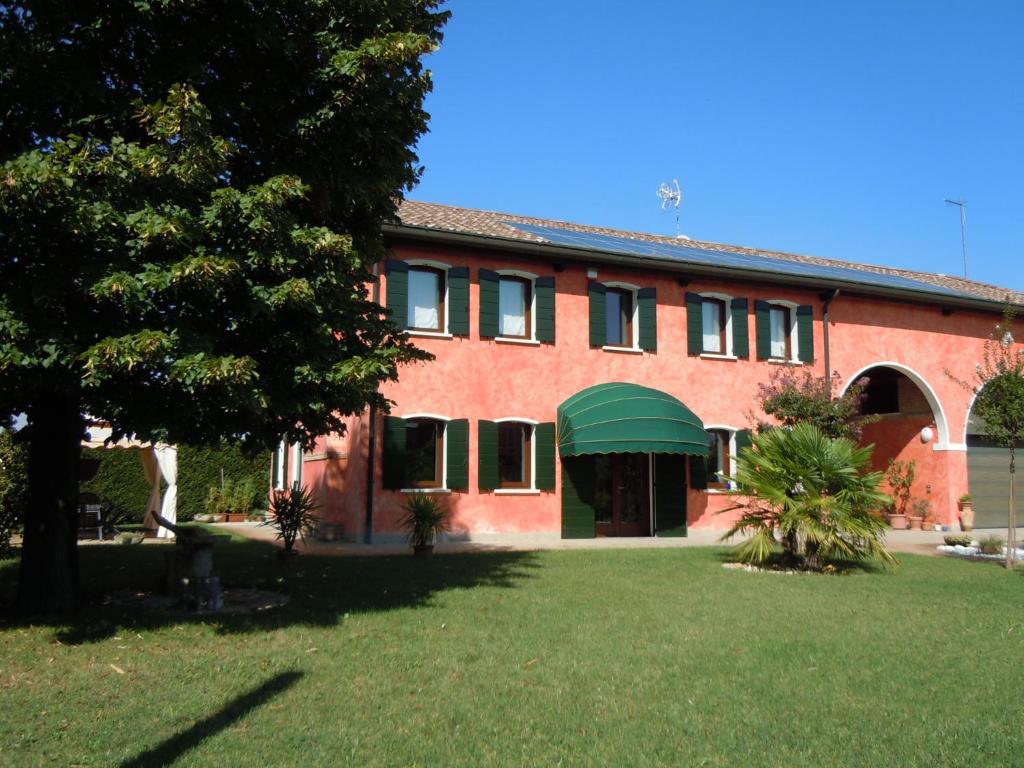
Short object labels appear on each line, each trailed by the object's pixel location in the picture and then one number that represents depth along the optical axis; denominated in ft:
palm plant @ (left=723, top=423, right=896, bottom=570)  41.86
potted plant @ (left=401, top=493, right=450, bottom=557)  49.37
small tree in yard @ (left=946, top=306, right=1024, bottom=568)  46.96
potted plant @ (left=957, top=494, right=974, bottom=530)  76.38
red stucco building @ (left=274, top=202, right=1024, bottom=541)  59.26
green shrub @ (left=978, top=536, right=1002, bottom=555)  54.75
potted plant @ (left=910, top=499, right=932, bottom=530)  79.25
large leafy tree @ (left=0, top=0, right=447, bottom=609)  23.29
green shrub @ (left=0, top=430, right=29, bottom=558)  43.65
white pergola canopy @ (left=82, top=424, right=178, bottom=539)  57.00
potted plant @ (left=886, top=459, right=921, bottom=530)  81.56
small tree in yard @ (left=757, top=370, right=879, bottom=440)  58.34
